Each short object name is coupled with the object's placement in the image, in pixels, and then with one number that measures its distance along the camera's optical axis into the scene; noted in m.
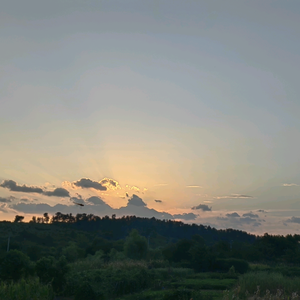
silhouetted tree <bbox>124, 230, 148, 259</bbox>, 58.41
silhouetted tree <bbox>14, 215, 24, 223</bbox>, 130.76
